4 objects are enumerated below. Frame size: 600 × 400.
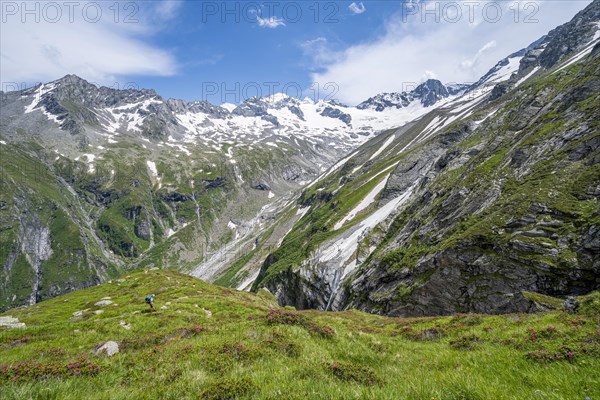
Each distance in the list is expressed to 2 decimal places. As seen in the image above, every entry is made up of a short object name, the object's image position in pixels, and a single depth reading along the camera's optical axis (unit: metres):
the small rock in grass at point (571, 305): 13.25
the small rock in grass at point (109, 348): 11.16
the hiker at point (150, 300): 24.68
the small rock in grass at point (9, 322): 22.94
